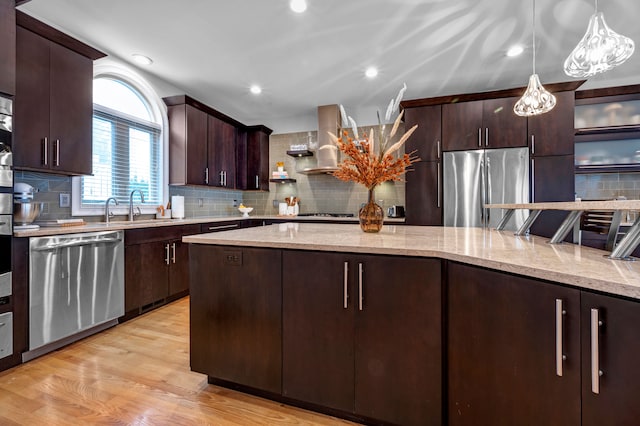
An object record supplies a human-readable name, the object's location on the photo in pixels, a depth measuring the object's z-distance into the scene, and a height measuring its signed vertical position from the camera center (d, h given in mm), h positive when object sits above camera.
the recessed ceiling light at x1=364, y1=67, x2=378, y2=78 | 3488 +1700
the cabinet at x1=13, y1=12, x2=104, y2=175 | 2170 +902
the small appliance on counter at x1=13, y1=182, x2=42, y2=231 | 2092 +37
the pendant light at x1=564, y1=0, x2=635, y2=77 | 1737 +988
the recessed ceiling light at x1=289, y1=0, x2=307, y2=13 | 2316 +1660
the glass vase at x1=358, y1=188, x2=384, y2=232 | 1871 -26
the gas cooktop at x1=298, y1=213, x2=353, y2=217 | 4902 -36
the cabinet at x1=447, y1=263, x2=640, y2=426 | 727 -434
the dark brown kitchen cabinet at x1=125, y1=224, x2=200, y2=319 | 2750 -565
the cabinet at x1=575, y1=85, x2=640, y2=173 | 3465 +982
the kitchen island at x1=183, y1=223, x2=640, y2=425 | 799 -442
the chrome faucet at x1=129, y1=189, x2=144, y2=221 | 3179 +117
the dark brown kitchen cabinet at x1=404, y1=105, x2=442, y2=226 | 3855 +530
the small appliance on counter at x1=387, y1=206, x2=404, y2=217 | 4418 +14
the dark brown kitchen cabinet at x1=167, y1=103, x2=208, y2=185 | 3795 +895
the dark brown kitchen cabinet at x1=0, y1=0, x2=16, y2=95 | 1894 +1079
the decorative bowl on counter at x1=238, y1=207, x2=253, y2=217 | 4995 +34
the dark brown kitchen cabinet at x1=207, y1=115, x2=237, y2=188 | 4285 +924
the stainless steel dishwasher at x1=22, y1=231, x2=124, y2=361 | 2045 -580
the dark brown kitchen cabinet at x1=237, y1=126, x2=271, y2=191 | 5168 +969
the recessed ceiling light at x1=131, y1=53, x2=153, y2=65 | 3121 +1664
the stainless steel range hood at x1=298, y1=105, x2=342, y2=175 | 4609 +1281
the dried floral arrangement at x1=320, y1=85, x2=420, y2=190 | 1793 +307
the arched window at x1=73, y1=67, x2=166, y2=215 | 3004 +736
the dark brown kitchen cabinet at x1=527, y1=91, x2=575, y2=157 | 3471 +987
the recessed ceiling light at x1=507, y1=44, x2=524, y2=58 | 2951 +1659
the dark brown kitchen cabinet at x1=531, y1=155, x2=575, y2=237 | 3484 +401
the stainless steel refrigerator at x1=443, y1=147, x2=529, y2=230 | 3570 +351
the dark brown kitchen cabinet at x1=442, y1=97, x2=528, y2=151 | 3613 +1091
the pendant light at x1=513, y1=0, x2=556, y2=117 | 2271 +885
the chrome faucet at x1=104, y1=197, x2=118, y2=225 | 2907 +31
